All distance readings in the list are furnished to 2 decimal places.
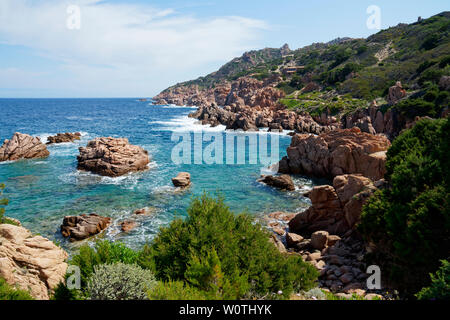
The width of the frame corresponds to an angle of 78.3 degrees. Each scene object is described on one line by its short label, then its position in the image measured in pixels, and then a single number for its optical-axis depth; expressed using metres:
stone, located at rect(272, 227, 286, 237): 22.91
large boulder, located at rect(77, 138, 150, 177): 39.25
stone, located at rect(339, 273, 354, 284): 15.18
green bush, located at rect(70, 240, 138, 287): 11.74
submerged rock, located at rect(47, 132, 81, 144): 62.81
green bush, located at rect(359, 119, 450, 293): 12.90
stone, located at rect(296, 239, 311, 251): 20.31
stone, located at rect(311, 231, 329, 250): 19.67
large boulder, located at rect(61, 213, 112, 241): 22.12
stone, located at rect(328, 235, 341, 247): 19.58
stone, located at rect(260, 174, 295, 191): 33.66
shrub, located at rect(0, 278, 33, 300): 9.06
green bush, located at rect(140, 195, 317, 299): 9.61
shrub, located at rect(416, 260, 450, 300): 9.05
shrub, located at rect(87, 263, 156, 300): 9.53
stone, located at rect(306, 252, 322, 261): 18.06
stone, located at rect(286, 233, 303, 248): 20.94
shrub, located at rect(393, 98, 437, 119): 49.28
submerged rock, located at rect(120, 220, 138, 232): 23.65
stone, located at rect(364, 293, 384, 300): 12.14
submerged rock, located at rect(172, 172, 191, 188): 34.81
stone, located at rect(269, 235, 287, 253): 18.78
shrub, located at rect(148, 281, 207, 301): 8.10
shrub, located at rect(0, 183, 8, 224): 16.84
